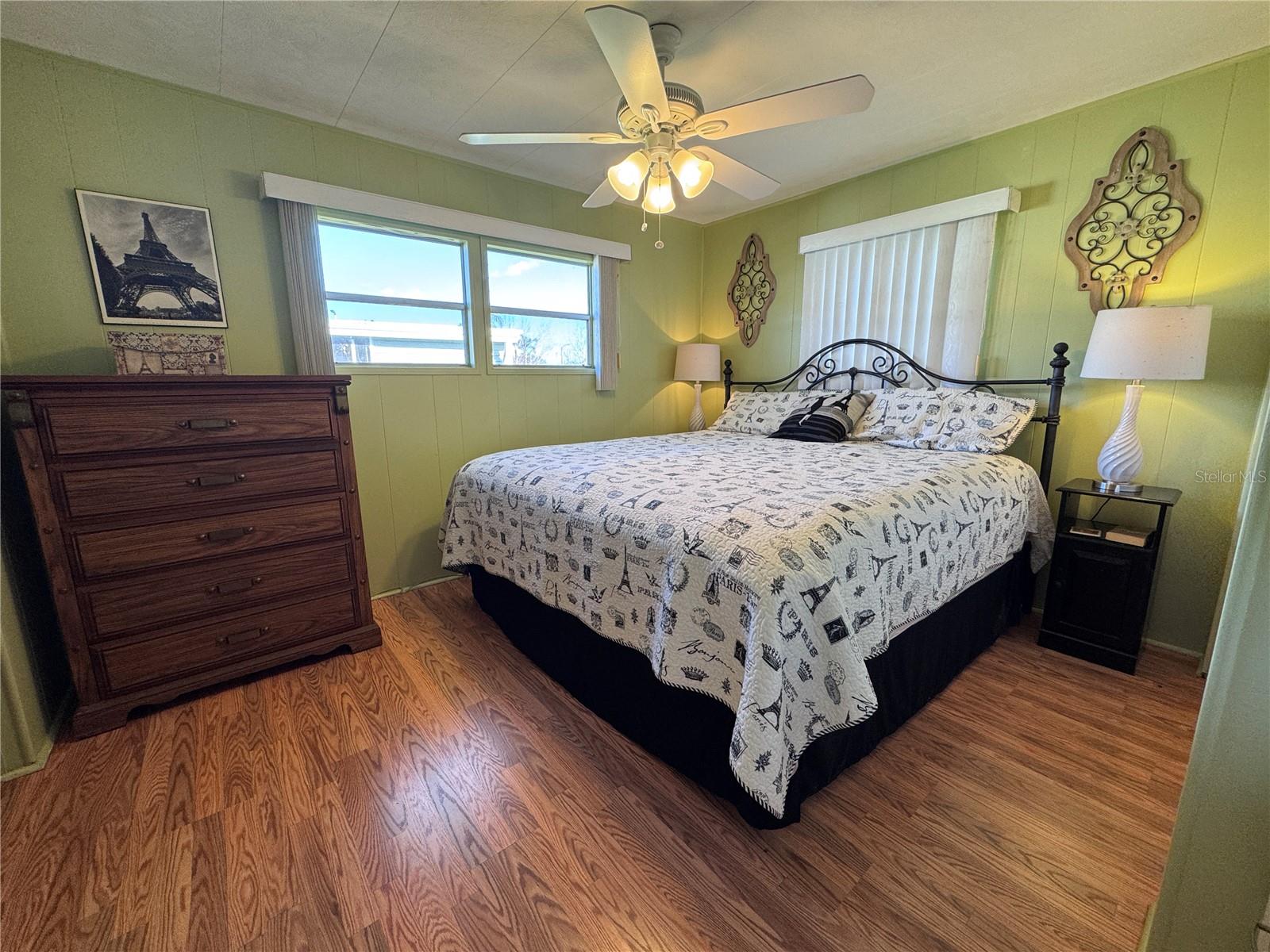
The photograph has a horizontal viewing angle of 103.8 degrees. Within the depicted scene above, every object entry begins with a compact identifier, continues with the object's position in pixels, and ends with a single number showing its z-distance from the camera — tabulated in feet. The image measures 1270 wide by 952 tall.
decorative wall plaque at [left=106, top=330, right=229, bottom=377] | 5.98
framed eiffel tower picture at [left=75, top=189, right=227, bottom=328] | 6.41
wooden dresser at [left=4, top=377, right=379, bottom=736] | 5.18
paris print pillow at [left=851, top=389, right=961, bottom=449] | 8.13
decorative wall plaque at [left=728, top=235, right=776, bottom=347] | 11.73
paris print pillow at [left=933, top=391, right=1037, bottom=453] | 7.41
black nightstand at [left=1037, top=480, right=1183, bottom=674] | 6.41
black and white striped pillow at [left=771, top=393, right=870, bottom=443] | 8.90
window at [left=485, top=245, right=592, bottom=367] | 9.97
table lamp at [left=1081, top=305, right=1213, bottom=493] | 5.92
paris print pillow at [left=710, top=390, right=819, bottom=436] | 10.14
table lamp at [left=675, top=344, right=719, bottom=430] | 12.07
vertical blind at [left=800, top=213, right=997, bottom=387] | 8.48
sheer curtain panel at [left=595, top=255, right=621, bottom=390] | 11.03
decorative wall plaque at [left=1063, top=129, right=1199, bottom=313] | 6.70
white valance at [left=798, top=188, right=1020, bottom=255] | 7.93
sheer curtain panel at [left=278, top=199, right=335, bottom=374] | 7.50
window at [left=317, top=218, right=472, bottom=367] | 8.34
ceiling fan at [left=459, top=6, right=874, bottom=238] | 4.48
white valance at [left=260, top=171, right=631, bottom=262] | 7.36
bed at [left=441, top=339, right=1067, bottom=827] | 3.81
